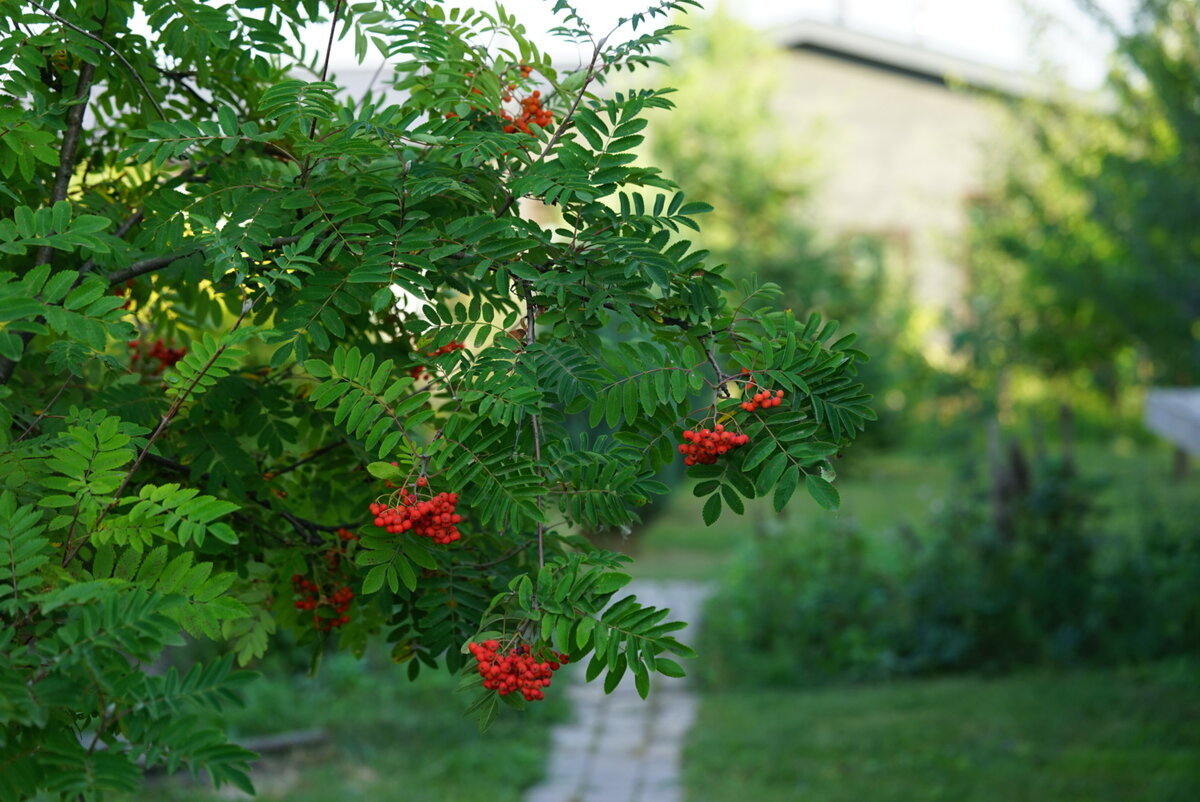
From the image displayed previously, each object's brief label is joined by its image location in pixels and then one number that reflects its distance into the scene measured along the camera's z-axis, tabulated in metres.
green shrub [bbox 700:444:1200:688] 7.06
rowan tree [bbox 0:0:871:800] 1.72
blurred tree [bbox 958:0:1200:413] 7.10
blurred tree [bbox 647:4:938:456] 12.80
